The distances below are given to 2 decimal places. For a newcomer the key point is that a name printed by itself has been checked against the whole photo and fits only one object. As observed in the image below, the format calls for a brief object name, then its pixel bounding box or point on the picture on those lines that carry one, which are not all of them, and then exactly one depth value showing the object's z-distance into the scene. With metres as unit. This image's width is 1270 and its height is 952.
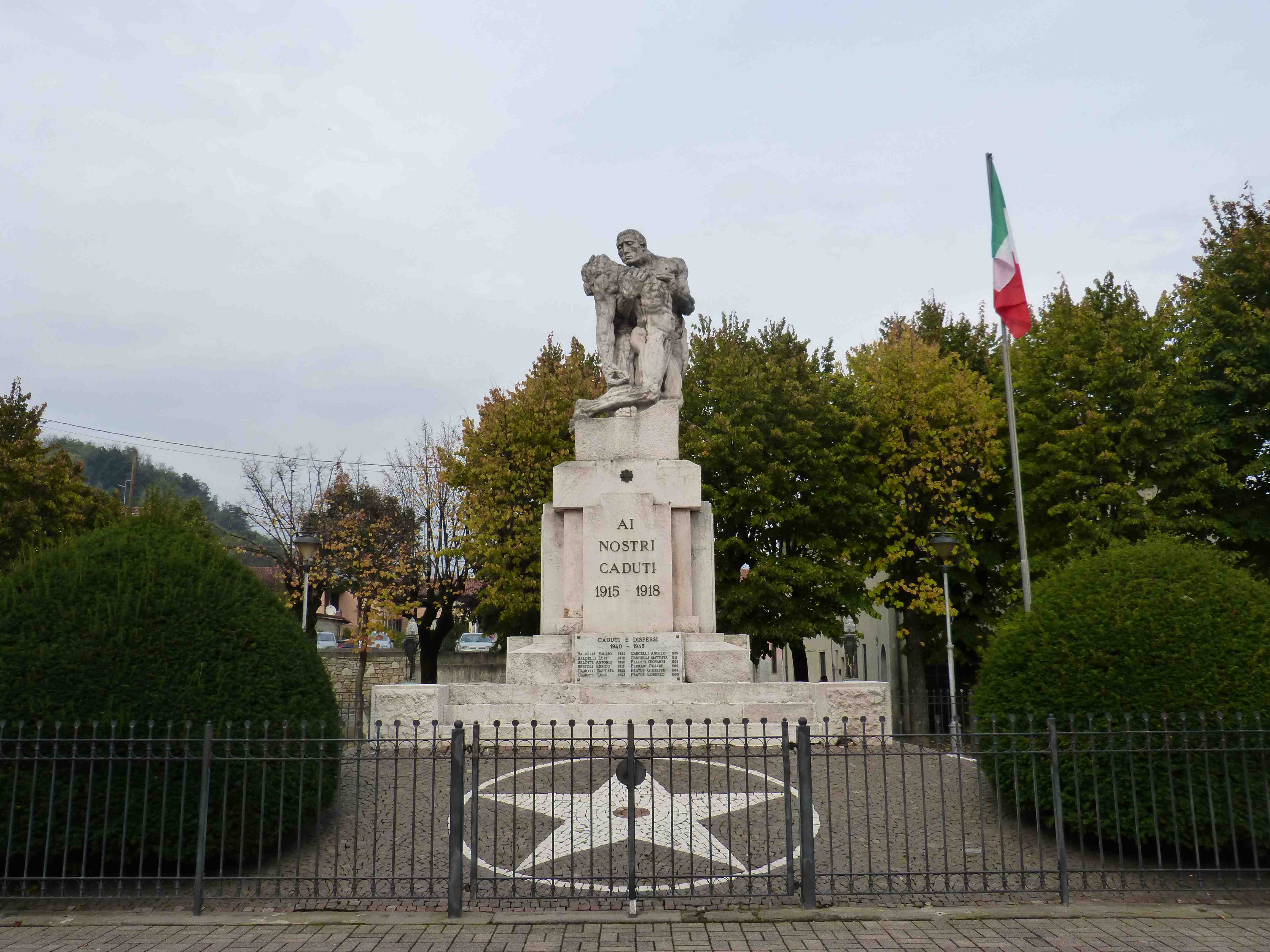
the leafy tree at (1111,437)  22.45
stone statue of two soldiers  14.70
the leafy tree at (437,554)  29.88
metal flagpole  18.95
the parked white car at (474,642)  48.66
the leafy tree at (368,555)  29.53
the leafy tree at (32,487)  24.19
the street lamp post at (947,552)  20.14
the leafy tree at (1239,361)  21.97
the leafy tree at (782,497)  24.50
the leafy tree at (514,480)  25.98
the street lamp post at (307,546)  23.28
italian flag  19.75
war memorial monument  12.34
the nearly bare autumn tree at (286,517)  33.06
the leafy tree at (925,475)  26.00
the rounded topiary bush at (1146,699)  7.66
